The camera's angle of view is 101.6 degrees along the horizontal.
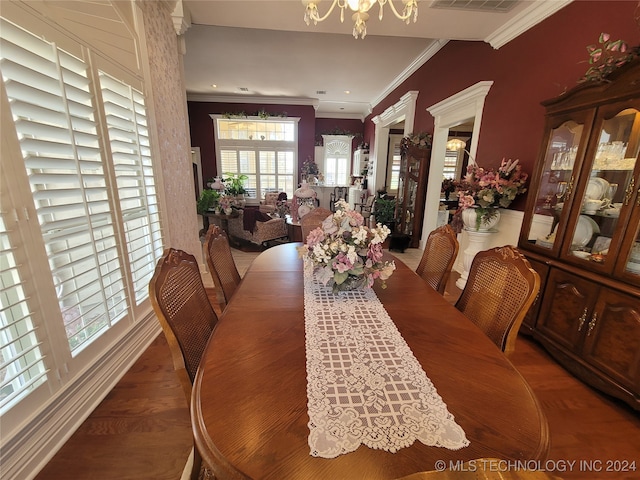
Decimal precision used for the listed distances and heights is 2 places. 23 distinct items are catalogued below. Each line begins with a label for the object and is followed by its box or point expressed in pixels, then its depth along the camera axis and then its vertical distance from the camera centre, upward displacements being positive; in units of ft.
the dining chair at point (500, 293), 3.47 -1.70
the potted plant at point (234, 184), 20.18 -1.15
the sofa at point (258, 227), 14.58 -3.12
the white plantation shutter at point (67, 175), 3.78 -0.16
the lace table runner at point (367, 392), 2.02 -1.98
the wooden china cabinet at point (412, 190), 13.99 -0.91
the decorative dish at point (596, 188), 5.54 -0.20
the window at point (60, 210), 3.62 -0.75
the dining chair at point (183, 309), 2.93 -1.76
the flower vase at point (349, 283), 4.32 -1.80
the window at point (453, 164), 23.44 +0.95
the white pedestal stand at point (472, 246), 9.47 -2.55
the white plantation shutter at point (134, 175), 5.69 -0.18
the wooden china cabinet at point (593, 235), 4.80 -1.19
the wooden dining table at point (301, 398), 1.85 -1.99
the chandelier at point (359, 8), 4.40 +2.77
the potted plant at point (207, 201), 16.42 -1.97
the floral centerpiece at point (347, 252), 4.11 -1.24
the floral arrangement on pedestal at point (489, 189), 8.11 -0.42
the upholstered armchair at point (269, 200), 21.56 -2.59
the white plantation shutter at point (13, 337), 3.47 -2.33
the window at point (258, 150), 24.13 +1.85
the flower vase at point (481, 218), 8.96 -1.42
